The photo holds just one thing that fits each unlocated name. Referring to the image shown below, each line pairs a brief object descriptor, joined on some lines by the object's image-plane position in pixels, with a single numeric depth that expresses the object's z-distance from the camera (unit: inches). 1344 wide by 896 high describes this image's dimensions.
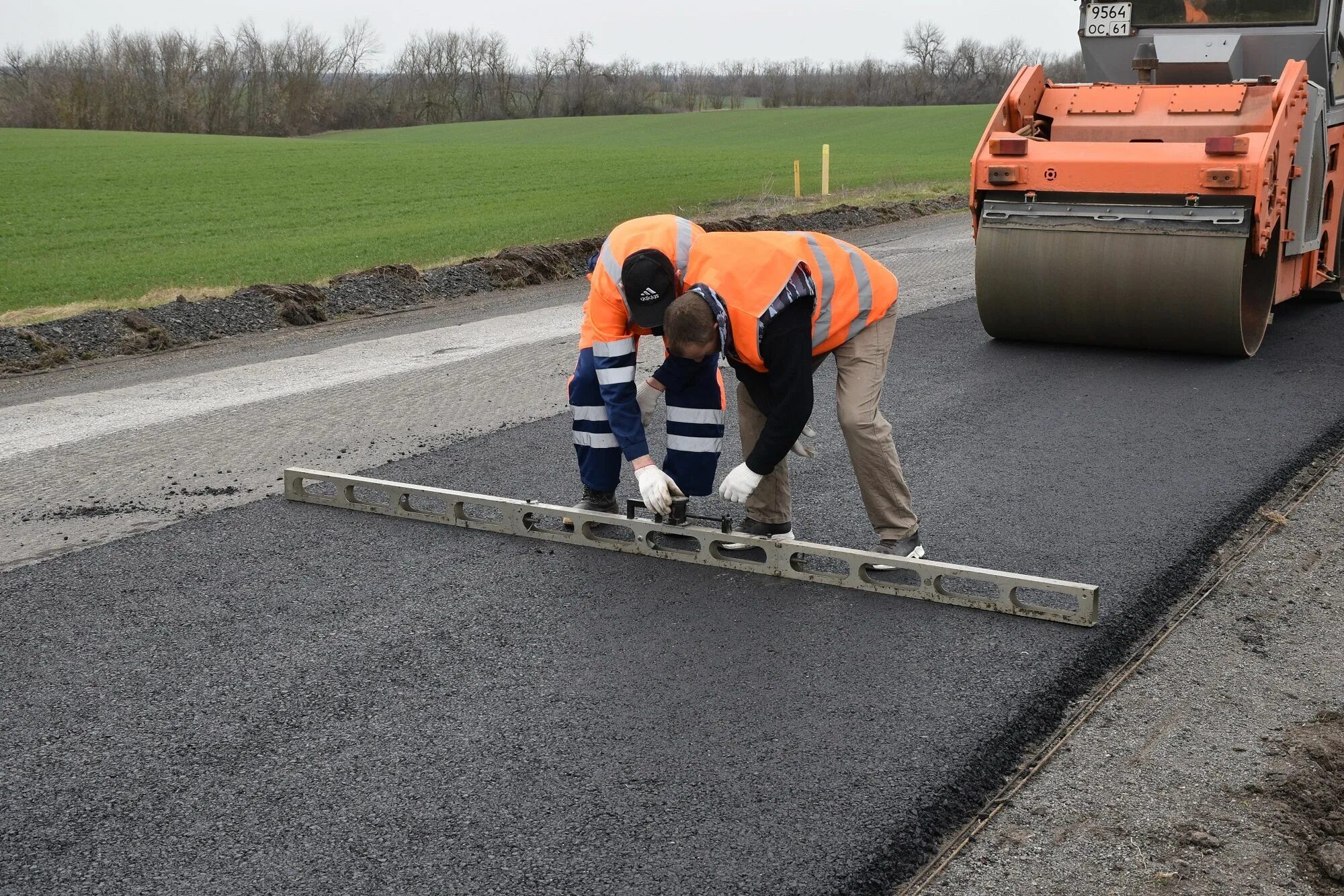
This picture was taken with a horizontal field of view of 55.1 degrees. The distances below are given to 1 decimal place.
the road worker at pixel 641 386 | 174.2
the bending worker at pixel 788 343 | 170.1
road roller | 327.6
